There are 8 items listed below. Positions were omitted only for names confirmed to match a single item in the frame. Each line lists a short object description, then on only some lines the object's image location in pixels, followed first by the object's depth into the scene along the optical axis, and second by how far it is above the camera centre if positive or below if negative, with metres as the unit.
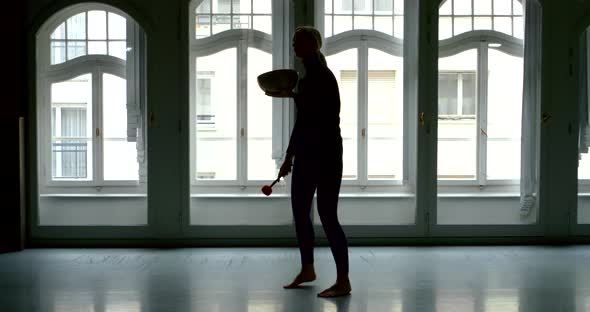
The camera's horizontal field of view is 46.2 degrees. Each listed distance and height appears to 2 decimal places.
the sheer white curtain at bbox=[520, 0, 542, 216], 6.32 +0.43
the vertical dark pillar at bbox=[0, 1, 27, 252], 5.78 +0.01
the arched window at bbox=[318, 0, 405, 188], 7.16 +0.63
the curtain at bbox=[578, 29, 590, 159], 6.52 +0.39
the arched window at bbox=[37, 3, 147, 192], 6.69 +0.32
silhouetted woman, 4.09 -0.05
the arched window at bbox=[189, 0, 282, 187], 6.74 +0.71
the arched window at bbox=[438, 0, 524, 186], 7.21 +0.54
